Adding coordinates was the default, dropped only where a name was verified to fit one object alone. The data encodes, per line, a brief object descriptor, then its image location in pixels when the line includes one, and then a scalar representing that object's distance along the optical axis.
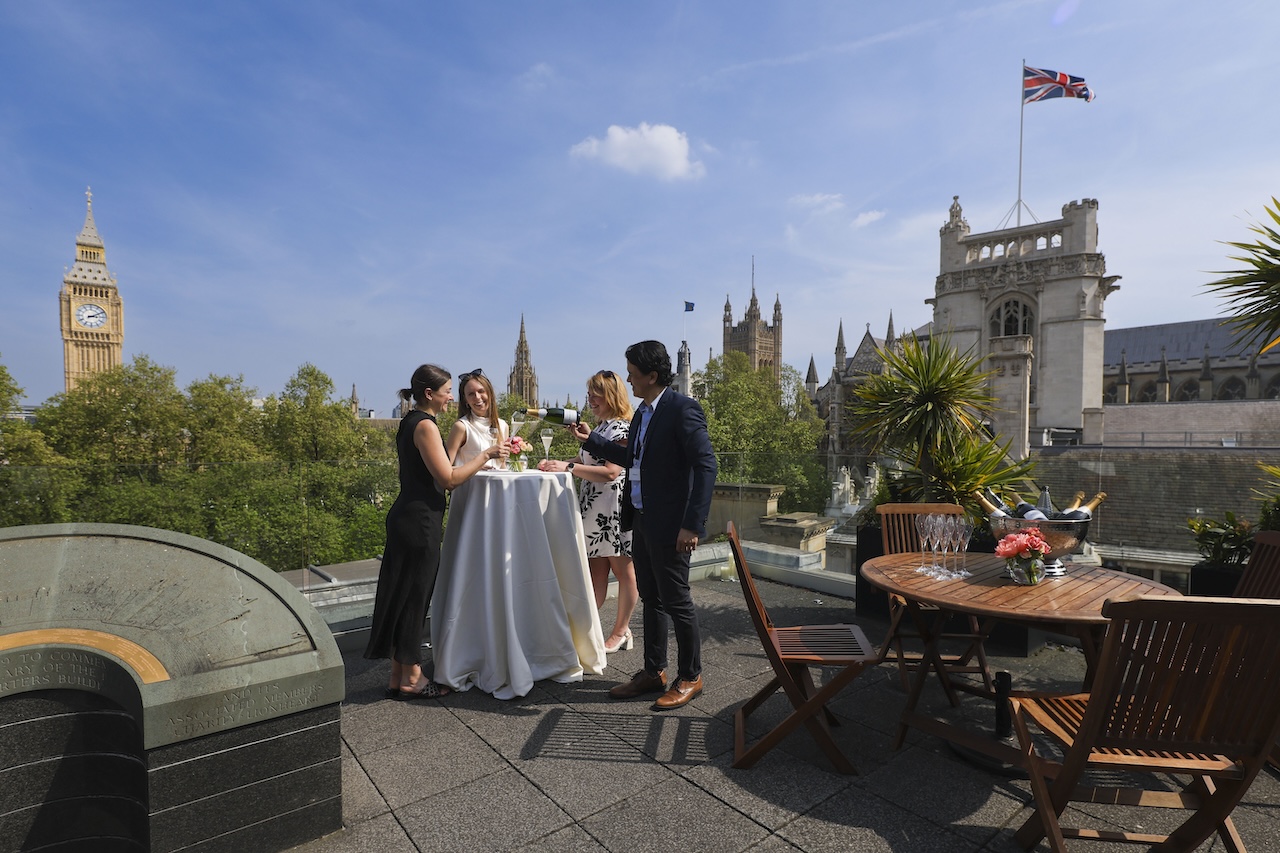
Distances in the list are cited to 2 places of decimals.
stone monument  1.96
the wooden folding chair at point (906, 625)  3.52
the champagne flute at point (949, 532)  3.22
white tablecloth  3.64
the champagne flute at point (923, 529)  3.27
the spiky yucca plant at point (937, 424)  5.21
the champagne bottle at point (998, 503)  3.56
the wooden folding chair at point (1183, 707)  1.78
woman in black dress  3.47
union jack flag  27.36
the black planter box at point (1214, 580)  4.16
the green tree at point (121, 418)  34.81
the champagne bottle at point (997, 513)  3.28
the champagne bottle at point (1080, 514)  3.12
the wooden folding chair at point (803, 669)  2.69
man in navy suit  3.33
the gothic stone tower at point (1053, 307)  34.72
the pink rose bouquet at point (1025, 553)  2.93
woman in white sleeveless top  3.71
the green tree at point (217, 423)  37.28
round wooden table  2.50
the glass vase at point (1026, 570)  2.98
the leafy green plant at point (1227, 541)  4.30
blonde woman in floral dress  4.23
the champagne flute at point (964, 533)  3.21
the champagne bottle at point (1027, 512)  3.18
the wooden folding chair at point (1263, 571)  2.88
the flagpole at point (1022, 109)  28.40
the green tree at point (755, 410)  51.19
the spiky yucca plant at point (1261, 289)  4.29
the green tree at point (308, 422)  42.81
